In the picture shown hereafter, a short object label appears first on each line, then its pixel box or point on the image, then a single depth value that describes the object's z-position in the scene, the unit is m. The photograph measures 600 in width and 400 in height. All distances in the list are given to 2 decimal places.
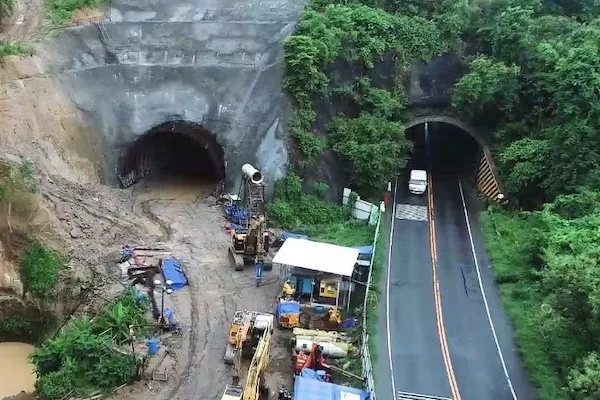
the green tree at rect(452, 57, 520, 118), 41.47
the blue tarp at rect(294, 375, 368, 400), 22.41
